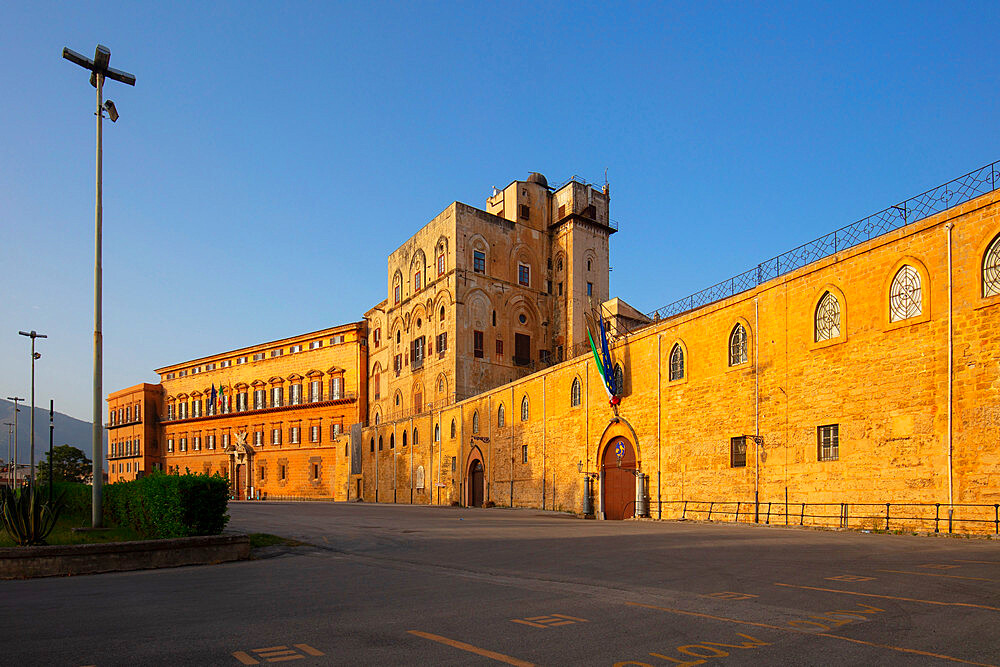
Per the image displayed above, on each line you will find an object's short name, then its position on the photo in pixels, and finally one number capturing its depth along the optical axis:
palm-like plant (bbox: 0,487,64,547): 13.23
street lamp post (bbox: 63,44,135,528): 16.58
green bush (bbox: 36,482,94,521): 24.27
